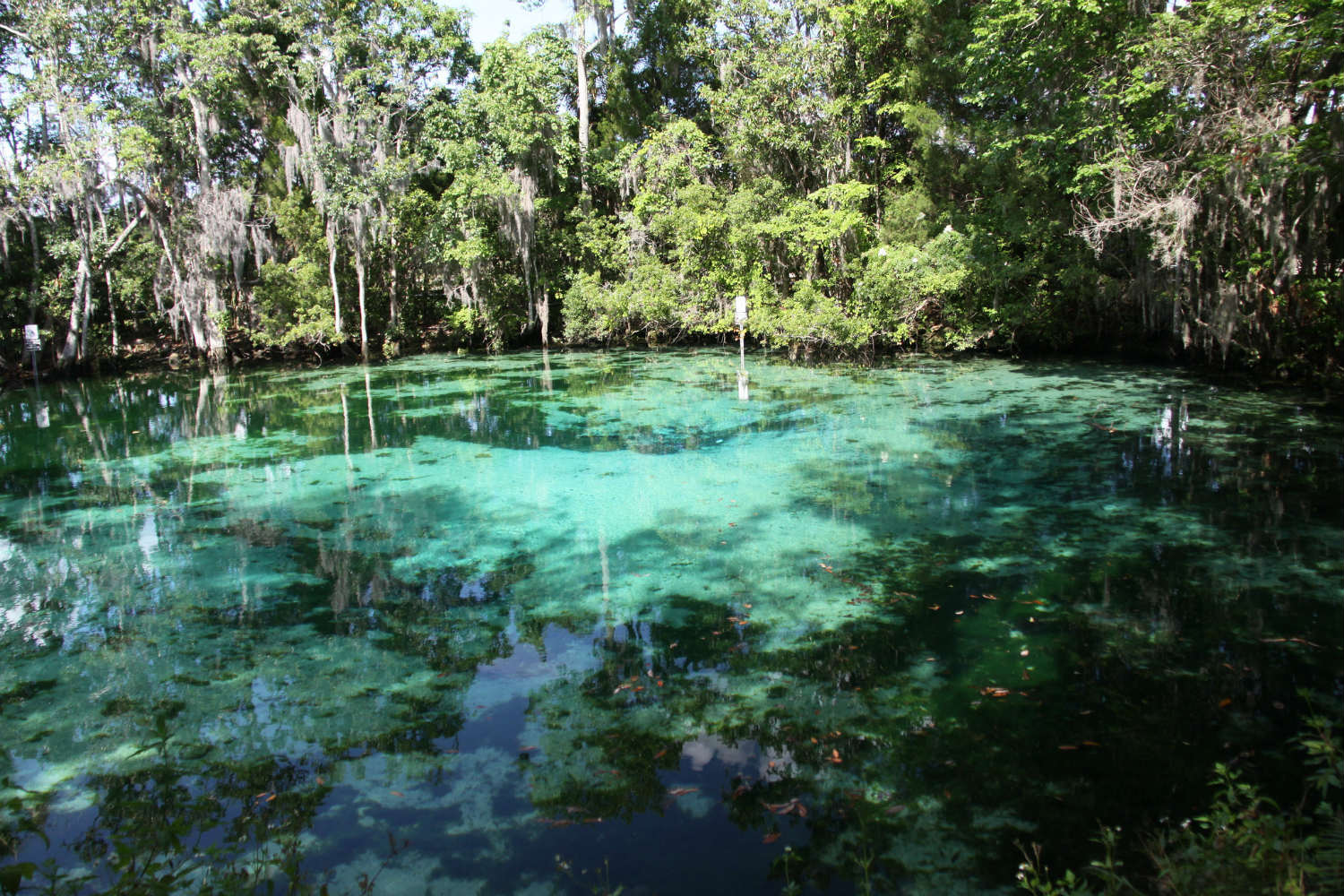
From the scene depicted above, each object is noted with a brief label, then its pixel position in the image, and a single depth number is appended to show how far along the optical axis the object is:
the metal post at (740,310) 16.66
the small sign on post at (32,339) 19.41
